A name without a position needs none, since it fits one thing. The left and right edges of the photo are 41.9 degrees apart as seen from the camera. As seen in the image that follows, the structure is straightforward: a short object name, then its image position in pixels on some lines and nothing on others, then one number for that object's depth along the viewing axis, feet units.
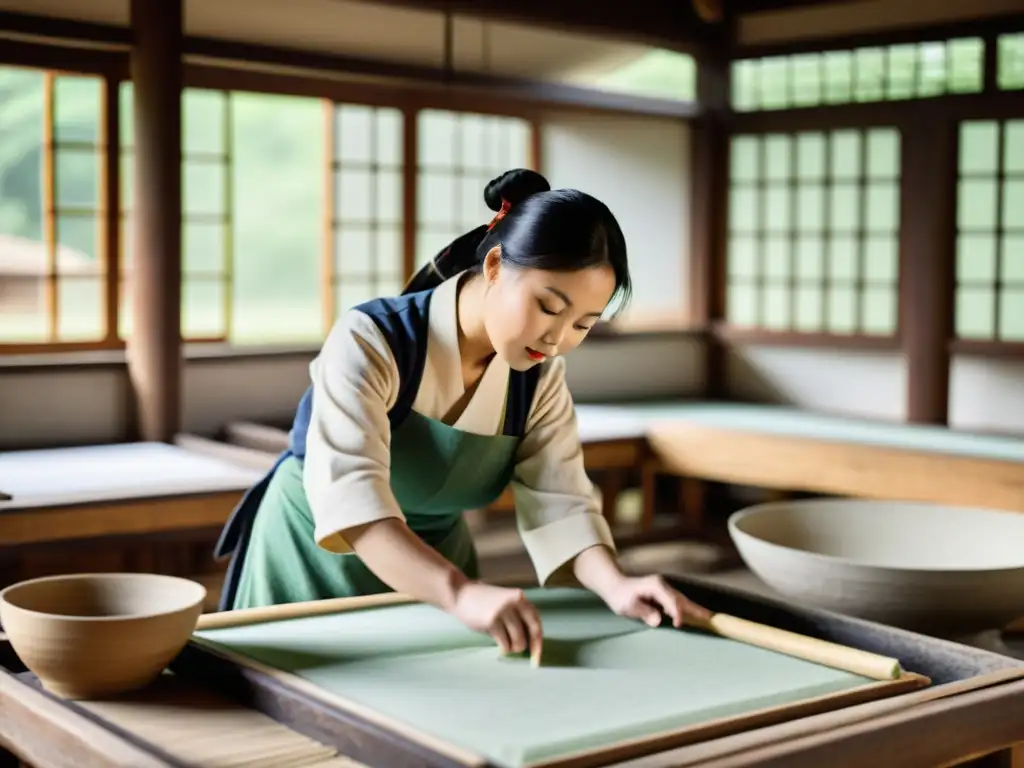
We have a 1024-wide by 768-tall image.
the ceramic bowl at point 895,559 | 6.32
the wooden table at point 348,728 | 4.43
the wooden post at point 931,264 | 19.84
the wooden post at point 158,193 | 16.05
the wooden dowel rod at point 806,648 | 5.31
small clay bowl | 5.01
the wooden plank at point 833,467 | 15.47
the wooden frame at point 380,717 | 4.31
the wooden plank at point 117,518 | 12.24
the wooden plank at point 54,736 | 4.41
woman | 5.82
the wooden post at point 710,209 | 22.74
